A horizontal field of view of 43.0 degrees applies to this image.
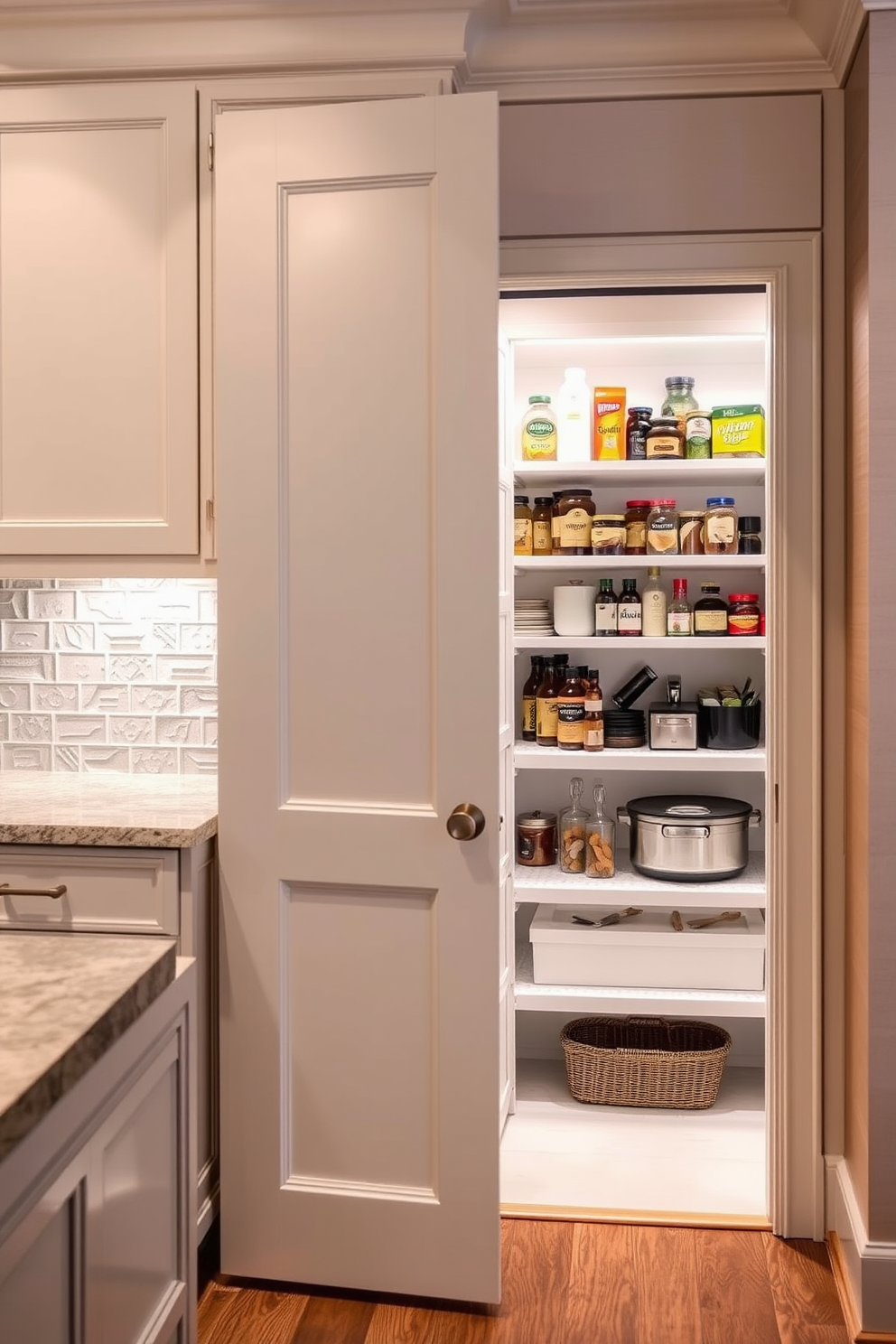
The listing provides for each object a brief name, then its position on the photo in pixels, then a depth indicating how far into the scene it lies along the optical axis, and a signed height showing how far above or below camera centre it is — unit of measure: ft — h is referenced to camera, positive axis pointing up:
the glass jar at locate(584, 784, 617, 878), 10.39 -1.72
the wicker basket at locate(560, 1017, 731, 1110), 10.07 -3.69
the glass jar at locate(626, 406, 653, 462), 10.42 +2.09
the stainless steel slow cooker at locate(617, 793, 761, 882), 10.12 -1.62
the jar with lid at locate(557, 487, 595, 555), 10.46 +1.24
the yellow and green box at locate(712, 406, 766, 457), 10.11 +2.04
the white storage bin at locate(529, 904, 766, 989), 10.20 -2.69
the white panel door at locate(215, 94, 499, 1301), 6.74 -0.18
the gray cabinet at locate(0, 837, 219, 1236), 6.94 -1.41
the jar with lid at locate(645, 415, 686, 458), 10.23 +1.98
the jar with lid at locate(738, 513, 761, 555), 10.28 +1.13
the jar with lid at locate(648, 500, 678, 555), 10.41 +1.20
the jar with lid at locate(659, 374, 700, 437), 10.51 +2.42
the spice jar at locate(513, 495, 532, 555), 10.64 +1.21
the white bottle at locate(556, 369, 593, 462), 10.55 +2.21
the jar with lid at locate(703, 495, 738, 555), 10.20 +1.19
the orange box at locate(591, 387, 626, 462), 10.43 +2.15
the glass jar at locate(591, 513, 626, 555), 10.45 +1.16
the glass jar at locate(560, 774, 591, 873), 10.62 -1.67
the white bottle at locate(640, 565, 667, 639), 10.50 +0.46
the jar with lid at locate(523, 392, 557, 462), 10.44 +2.07
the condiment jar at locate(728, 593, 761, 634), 10.36 +0.42
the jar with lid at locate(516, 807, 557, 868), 10.91 -1.74
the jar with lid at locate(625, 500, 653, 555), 10.57 +1.25
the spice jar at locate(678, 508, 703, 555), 10.42 +1.17
